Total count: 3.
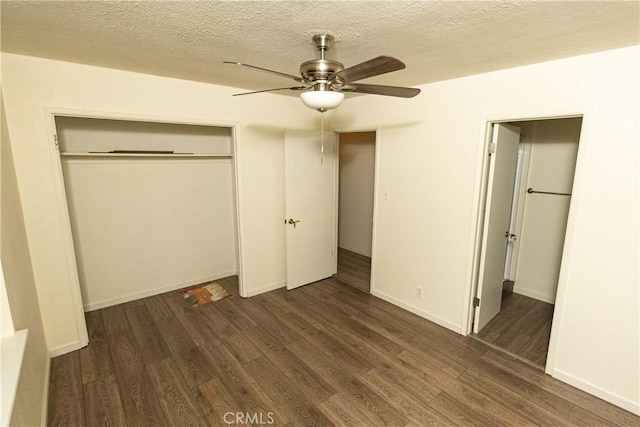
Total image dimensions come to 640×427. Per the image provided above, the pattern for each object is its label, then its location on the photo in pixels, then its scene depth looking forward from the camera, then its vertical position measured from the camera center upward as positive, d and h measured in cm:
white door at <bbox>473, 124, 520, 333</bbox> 266 -49
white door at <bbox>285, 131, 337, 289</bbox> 363 -48
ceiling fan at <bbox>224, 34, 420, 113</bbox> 150 +44
